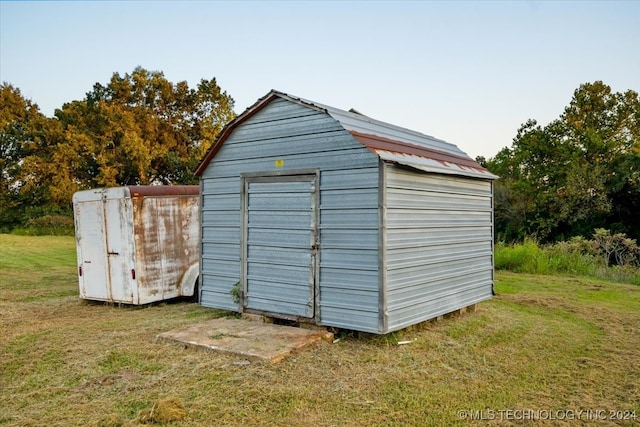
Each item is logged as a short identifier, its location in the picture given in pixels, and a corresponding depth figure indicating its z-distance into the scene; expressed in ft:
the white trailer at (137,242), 26.68
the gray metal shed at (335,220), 18.30
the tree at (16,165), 102.73
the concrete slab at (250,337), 16.98
